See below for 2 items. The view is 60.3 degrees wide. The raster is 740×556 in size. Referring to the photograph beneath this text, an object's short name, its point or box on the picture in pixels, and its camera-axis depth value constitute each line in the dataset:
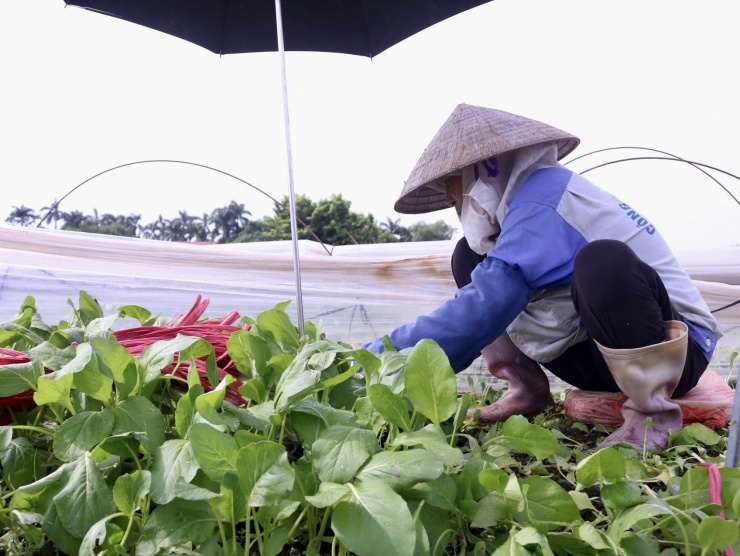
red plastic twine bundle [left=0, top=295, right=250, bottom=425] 0.72
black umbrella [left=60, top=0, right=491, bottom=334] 1.60
